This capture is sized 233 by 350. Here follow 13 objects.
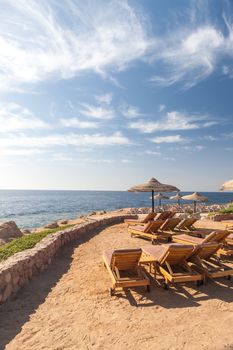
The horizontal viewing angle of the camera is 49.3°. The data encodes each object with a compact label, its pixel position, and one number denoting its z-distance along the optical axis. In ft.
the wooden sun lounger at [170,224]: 34.19
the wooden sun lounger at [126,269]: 16.48
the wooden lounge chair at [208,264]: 18.54
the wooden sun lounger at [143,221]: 38.75
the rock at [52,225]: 59.45
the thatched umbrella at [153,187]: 42.86
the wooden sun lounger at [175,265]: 17.40
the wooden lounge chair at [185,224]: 36.19
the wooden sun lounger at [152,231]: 31.22
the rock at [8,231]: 45.47
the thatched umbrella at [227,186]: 35.56
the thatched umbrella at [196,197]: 64.69
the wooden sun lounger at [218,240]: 22.54
